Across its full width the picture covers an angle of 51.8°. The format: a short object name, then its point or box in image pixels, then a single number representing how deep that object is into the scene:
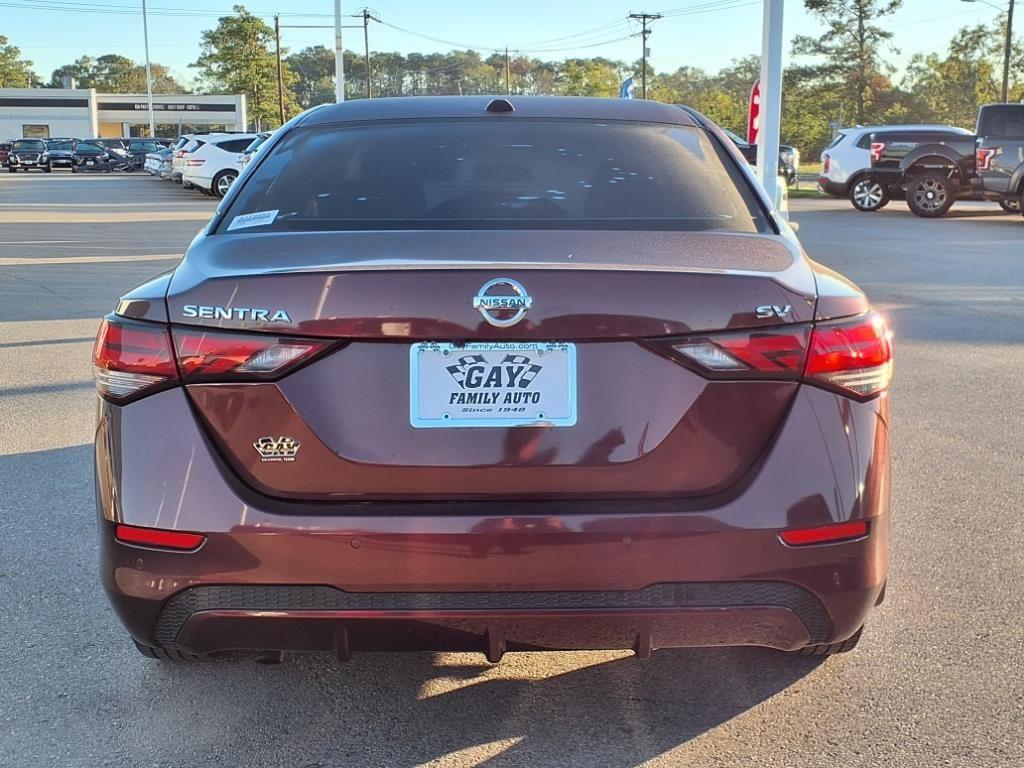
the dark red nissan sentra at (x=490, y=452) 2.26
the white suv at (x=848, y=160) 23.44
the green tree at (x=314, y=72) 147.93
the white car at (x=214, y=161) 27.58
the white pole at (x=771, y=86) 11.05
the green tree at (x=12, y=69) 121.75
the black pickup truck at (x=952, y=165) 19.33
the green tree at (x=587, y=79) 90.19
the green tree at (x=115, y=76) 141.38
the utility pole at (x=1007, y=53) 44.25
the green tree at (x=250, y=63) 86.00
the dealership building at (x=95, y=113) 92.56
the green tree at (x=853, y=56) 69.19
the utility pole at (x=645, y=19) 82.34
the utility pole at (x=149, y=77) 81.03
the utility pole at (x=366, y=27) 71.19
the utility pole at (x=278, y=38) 79.05
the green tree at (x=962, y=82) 68.06
